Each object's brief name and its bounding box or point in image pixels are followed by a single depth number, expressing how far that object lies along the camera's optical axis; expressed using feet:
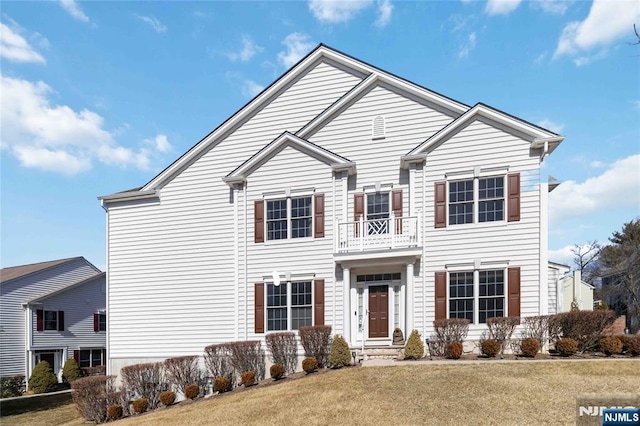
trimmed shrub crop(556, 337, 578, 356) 42.29
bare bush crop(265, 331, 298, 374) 50.67
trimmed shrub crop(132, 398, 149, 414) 48.96
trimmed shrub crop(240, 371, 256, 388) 48.65
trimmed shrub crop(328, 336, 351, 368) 46.68
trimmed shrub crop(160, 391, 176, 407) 48.98
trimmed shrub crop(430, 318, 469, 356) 47.80
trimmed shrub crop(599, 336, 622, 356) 42.50
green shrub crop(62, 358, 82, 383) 92.53
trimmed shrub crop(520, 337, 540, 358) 43.35
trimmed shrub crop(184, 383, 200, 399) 49.16
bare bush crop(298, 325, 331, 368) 49.11
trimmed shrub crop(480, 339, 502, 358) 44.98
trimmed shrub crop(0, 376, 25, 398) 85.10
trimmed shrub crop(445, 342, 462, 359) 45.39
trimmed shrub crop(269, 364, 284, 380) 47.98
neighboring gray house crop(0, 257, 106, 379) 90.89
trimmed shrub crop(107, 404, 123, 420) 48.93
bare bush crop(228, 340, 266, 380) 51.67
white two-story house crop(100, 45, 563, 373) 50.42
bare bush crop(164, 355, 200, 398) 52.03
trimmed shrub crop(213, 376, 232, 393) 48.56
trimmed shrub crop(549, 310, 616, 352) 43.37
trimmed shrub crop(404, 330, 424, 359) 46.91
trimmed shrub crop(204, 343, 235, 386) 51.72
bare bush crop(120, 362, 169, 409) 50.90
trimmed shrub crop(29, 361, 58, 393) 87.51
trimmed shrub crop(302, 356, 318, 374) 46.98
